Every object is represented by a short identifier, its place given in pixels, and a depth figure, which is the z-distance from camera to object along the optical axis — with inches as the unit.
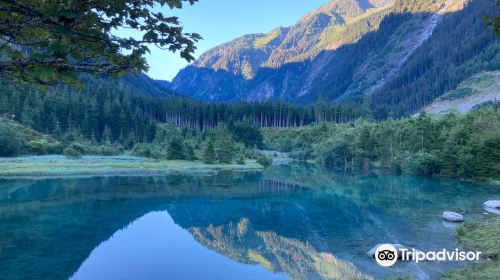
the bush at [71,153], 3484.3
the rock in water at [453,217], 1291.8
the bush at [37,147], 3604.8
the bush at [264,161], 4200.5
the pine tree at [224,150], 3762.3
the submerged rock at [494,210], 1400.2
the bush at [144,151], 3847.4
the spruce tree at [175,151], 3676.2
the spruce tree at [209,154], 3624.5
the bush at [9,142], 3280.0
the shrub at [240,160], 3863.2
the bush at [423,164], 3043.8
